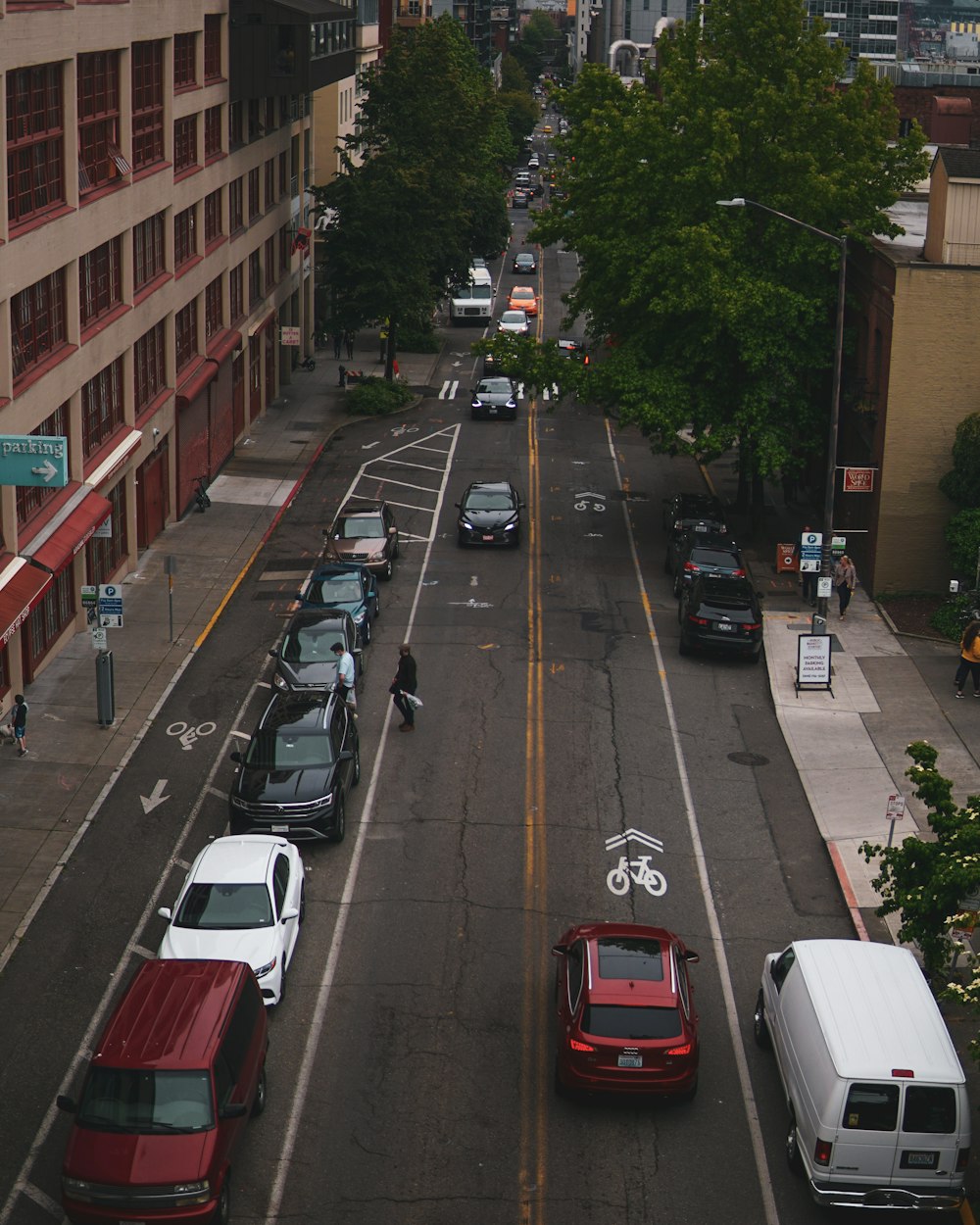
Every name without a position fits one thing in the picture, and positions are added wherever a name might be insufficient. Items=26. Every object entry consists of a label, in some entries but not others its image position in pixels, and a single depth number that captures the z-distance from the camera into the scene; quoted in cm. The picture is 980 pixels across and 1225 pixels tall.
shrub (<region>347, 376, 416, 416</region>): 6119
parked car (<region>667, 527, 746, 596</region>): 3834
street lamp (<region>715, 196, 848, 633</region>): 3450
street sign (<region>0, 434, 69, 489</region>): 2748
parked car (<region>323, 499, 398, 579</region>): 4031
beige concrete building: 3083
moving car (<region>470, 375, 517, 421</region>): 6075
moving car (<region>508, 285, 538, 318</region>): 8412
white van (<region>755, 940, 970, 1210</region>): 1652
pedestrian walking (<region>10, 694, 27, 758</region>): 2848
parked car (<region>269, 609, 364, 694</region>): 3056
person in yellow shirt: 3288
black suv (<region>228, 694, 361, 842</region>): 2508
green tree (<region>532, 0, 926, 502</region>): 4097
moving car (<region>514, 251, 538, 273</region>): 10031
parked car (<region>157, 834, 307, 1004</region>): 2067
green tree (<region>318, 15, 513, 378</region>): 6162
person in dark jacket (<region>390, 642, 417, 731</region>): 2991
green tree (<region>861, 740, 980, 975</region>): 1769
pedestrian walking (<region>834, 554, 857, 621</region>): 3803
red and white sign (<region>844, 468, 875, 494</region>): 3816
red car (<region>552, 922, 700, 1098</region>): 1827
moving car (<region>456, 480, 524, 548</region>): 4344
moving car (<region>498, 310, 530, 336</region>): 7662
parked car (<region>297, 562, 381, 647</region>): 3547
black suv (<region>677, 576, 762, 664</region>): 3469
